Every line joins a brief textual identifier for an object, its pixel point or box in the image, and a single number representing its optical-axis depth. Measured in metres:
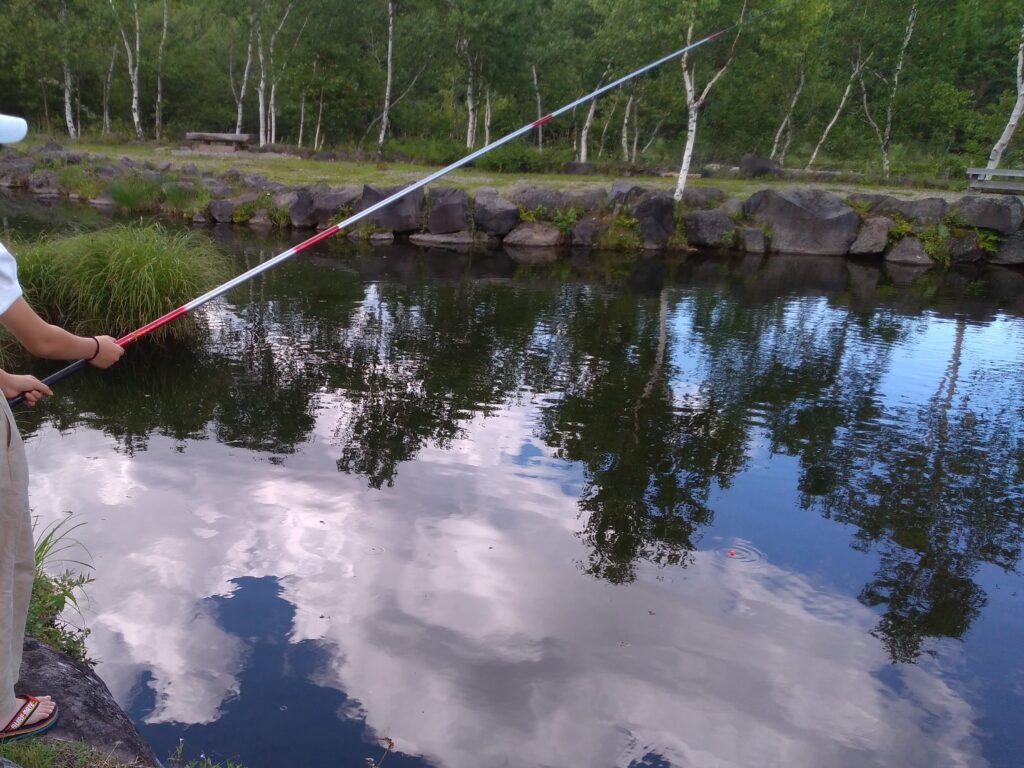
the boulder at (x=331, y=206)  21.89
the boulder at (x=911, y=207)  21.70
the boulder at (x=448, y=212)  21.52
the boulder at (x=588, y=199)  22.27
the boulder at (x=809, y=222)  21.39
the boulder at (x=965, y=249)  21.11
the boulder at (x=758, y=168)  28.81
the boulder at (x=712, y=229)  21.47
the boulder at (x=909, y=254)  20.77
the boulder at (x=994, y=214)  21.28
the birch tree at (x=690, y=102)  21.61
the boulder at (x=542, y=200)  22.16
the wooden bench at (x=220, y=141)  34.69
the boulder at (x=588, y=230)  21.62
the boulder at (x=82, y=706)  3.10
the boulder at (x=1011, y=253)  21.16
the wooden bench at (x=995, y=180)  24.06
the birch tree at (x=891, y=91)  27.77
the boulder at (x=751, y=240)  21.33
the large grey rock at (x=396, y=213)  21.41
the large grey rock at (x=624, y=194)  22.06
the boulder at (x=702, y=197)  22.78
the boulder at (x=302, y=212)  21.97
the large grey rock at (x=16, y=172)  27.89
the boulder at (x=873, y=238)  21.41
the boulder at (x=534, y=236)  21.53
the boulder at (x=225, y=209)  22.55
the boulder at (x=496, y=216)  21.58
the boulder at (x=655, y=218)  21.50
